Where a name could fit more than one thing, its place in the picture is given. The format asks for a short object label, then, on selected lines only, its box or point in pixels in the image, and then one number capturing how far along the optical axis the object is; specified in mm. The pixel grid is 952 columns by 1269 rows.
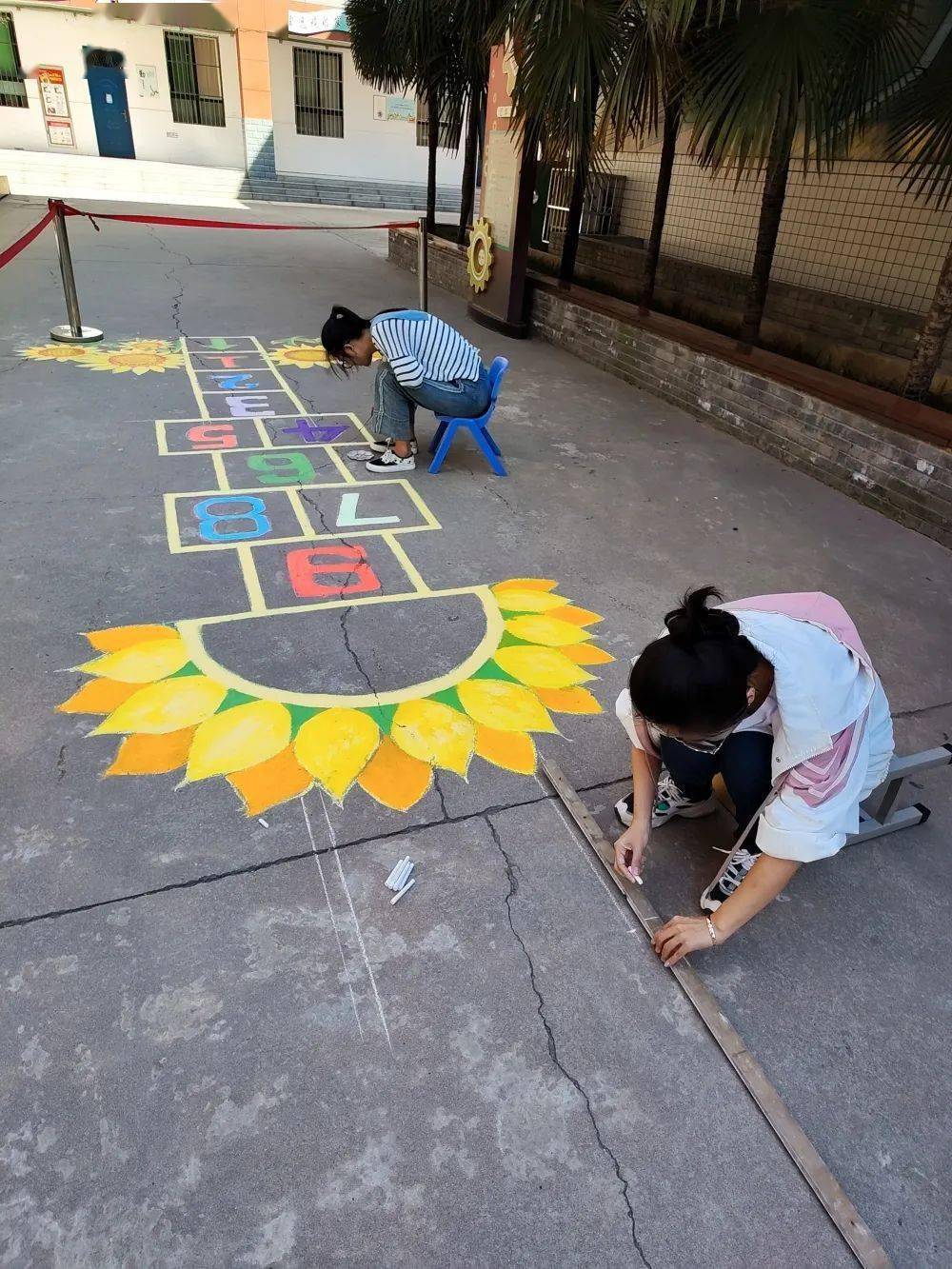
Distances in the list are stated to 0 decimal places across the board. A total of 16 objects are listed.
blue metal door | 17844
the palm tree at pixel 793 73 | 3867
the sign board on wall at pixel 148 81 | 17953
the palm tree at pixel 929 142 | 4039
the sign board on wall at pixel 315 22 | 17391
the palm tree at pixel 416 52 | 7371
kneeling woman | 1416
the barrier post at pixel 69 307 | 5805
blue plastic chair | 4262
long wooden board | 1380
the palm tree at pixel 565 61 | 4598
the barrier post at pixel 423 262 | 6389
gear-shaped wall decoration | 7703
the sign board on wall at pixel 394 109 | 19328
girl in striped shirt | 3830
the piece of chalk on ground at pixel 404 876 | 1966
